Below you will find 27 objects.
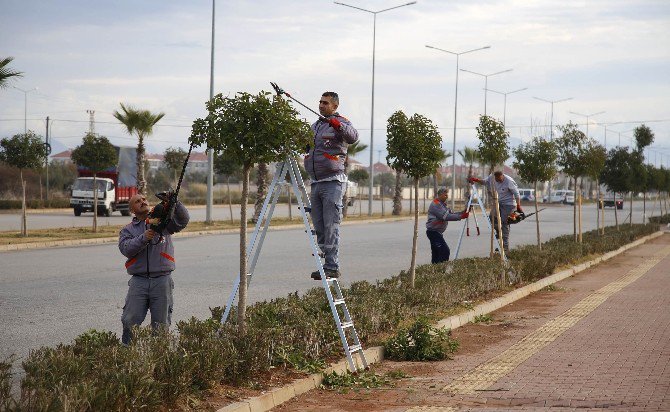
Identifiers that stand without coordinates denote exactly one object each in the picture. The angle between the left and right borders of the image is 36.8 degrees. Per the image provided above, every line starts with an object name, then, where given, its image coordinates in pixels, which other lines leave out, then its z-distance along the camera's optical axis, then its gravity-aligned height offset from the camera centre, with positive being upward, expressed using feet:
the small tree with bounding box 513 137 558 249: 75.10 +2.83
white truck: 145.69 +0.34
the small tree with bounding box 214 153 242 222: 146.32 +3.59
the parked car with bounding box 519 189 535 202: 320.89 +0.85
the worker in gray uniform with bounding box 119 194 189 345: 26.58 -2.22
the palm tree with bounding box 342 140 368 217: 197.54 +9.31
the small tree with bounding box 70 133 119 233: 118.62 +4.26
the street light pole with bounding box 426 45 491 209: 198.80 +9.16
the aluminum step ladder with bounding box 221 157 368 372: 26.91 -1.53
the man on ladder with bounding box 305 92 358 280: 30.35 +0.62
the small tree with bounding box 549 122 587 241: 89.61 +4.33
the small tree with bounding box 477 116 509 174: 59.98 +3.41
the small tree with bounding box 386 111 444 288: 42.12 +2.11
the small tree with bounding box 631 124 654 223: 149.59 +9.43
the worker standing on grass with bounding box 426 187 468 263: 58.59 -1.53
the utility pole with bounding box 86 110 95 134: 243.56 +16.94
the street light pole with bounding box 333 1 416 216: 160.19 +13.58
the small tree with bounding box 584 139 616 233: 89.76 +3.59
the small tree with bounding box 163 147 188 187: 189.57 +6.14
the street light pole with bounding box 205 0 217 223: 117.50 +2.84
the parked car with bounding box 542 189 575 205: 324.99 +0.27
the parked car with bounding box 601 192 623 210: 292.98 -1.13
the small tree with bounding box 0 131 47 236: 100.58 +3.66
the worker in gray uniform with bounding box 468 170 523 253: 62.80 +0.08
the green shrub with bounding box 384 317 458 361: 30.73 -4.61
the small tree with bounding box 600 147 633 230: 136.77 +4.02
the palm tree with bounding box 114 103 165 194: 122.52 +8.51
